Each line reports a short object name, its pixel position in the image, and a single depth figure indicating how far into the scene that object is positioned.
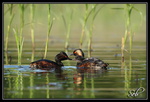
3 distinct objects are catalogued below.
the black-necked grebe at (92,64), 13.55
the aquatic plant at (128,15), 15.48
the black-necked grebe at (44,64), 13.67
